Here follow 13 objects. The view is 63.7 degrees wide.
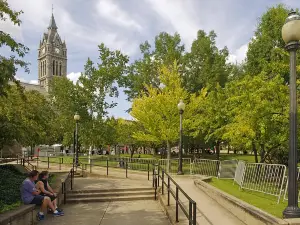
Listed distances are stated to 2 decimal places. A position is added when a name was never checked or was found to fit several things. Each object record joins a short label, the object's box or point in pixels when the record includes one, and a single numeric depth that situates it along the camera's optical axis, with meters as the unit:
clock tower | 94.40
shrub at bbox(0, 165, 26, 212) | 6.58
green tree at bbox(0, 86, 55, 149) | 9.66
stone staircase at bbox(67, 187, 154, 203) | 9.08
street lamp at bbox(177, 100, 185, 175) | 12.95
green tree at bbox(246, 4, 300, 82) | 19.68
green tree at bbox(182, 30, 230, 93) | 25.72
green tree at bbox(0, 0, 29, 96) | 6.18
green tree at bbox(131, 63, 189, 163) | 17.09
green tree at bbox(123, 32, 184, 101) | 27.12
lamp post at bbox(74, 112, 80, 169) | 16.52
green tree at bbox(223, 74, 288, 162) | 10.68
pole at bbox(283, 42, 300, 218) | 4.46
